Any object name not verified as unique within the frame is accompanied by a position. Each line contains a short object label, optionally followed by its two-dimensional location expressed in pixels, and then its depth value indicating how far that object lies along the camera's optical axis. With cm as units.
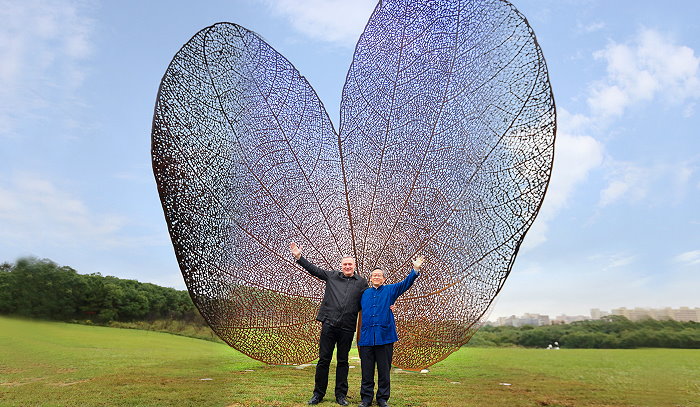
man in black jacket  479
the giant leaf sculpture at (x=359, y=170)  600
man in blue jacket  458
